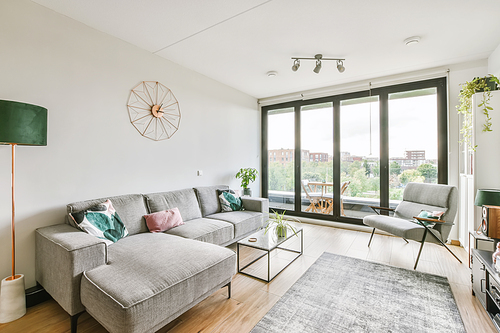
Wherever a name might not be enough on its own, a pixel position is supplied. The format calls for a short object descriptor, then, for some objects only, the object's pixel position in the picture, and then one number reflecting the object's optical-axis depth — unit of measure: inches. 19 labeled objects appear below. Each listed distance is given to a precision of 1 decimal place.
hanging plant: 106.9
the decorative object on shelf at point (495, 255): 68.1
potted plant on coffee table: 108.3
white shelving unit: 105.9
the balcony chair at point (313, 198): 186.4
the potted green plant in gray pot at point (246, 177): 180.1
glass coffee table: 94.8
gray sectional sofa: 56.1
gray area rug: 69.1
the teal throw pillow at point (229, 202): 144.7
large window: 148.3
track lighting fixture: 124.8
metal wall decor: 117.5
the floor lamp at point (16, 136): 66.1
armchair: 108.4
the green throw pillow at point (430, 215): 113.7
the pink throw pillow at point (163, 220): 105.7
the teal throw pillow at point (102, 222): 83.2
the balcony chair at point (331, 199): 175.0
